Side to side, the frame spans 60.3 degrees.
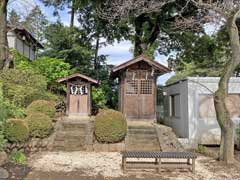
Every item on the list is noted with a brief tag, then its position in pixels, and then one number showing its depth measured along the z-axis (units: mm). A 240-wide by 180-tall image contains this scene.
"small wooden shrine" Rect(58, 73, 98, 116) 12605
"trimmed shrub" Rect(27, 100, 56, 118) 9937
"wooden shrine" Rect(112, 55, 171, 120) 11678
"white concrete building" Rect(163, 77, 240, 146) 10287
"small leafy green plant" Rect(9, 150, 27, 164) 6658
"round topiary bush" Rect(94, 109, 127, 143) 8764
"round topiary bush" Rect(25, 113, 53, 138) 8778
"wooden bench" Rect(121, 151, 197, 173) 5972
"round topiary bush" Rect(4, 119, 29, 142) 8083
